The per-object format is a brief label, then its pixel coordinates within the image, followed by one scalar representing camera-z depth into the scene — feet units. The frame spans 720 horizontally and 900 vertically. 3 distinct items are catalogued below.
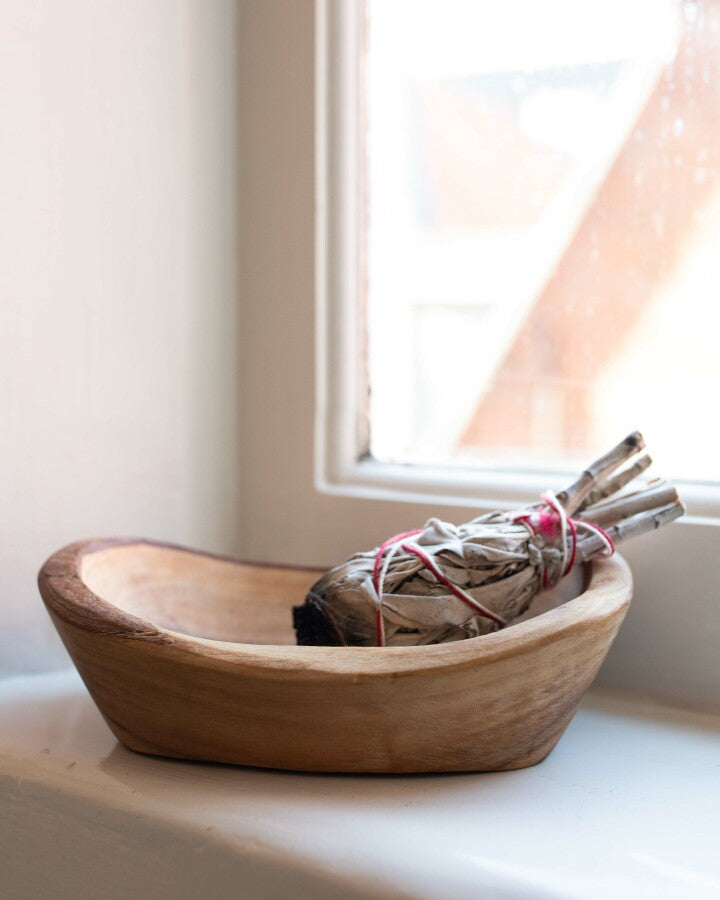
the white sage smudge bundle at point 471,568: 1.41
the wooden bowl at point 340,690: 1.21
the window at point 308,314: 2.06
